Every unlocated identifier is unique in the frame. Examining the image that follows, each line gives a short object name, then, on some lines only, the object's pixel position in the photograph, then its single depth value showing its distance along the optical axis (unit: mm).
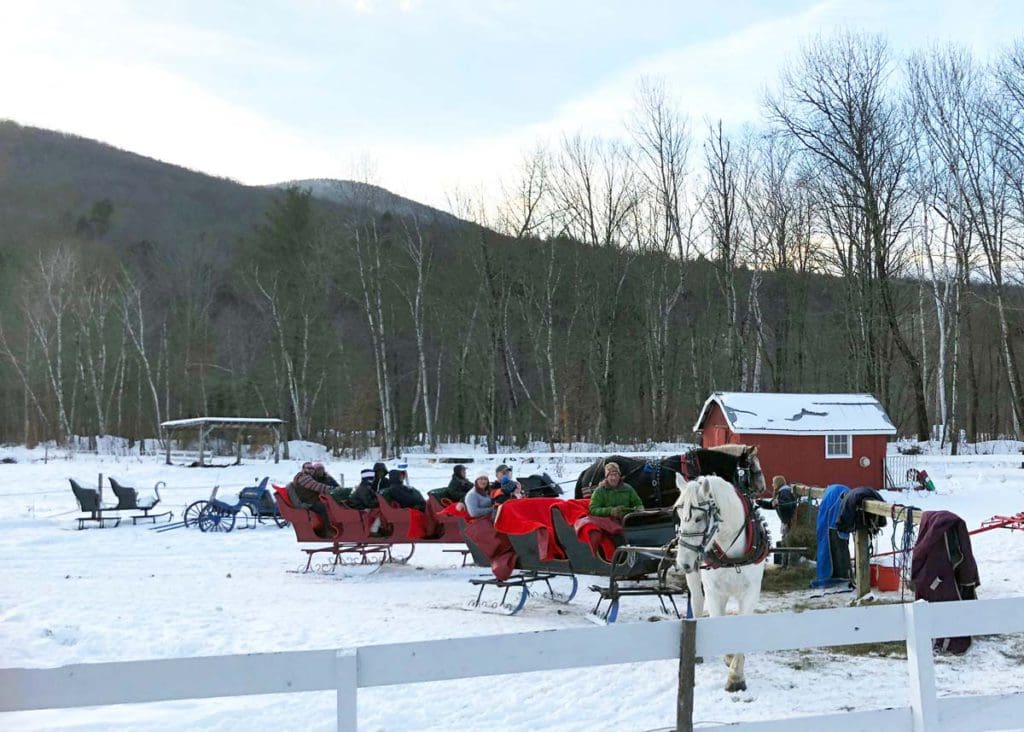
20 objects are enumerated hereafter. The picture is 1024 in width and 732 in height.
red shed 25062
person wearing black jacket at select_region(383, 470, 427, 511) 13516
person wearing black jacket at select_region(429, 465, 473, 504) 14539
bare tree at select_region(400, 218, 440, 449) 37469
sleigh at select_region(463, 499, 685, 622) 9273
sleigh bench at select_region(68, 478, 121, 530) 17953
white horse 6918
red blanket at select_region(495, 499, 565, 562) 9953
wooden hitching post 10133
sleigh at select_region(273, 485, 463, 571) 13453
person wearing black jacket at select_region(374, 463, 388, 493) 13999
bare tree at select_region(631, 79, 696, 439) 40312
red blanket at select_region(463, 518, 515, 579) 10656
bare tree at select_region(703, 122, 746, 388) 39594
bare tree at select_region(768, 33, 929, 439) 36219
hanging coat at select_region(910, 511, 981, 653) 7902
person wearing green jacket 9906
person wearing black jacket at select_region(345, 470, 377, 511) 13531
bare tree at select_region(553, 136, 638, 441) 40188
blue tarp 10914
